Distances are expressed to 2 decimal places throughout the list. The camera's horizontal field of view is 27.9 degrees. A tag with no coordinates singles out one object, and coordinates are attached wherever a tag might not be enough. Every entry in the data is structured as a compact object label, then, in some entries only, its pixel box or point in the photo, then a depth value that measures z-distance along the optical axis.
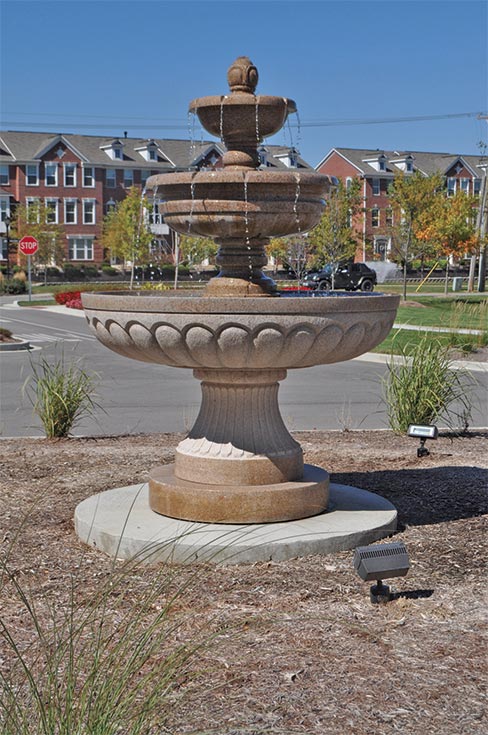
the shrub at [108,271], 68.62
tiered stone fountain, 5.55
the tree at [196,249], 56.94
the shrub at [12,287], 51.44
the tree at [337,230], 41.50
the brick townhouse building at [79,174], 73.00
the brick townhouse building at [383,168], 77.44
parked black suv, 48.84
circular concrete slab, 5.44
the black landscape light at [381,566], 4.83
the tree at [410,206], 39.09
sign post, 42.72
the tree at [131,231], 57.31
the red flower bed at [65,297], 39.34
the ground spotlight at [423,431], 8.07
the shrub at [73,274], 65.19
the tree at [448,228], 39.06
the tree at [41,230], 61.12
